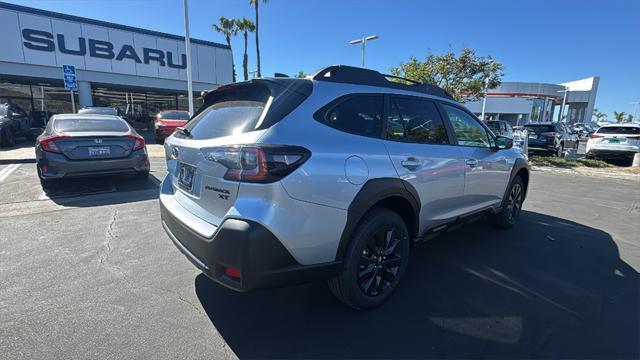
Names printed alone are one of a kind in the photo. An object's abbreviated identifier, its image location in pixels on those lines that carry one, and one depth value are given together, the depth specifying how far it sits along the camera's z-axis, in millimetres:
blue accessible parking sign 12656
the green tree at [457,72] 14703
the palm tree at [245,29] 31375
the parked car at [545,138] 13352
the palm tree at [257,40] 27789
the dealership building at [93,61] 17469
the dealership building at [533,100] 53719
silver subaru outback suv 1994
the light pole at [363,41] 18778
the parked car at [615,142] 11641
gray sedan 5422
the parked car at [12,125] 11753
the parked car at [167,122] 14481
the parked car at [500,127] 17516
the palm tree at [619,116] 83875
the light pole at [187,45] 13844
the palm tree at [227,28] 31852
